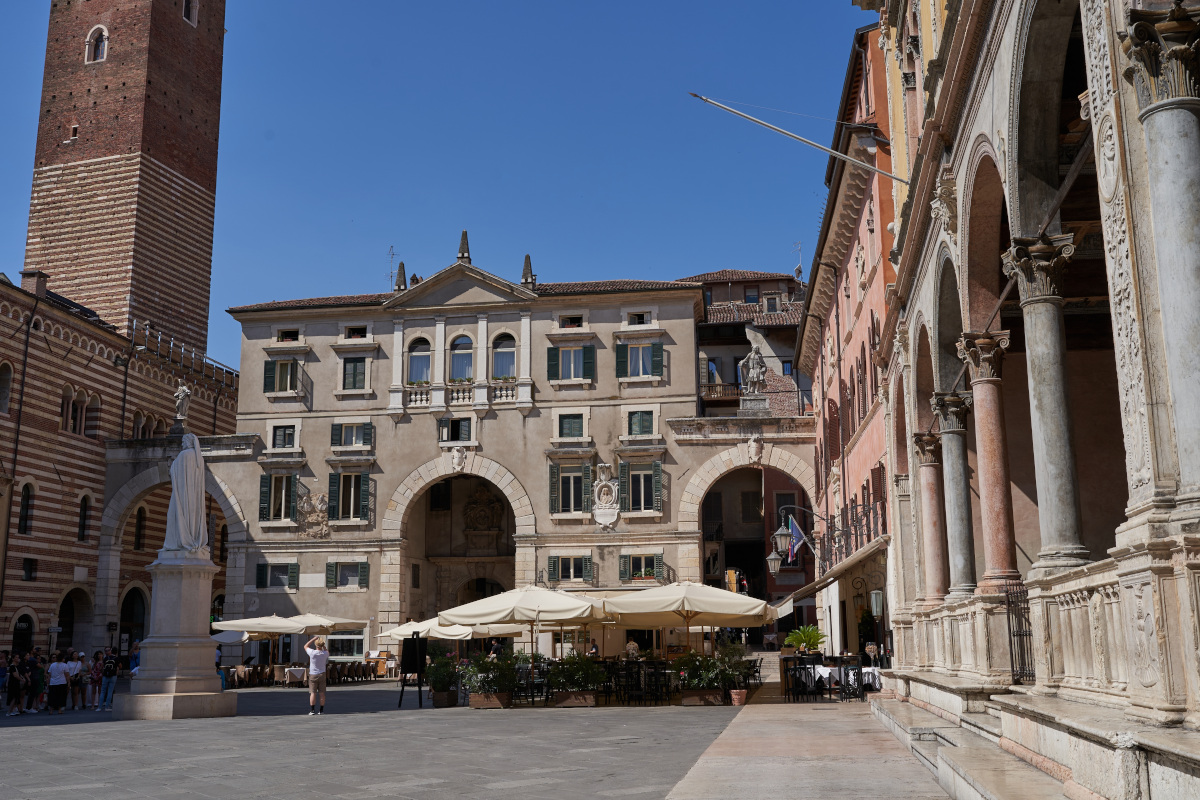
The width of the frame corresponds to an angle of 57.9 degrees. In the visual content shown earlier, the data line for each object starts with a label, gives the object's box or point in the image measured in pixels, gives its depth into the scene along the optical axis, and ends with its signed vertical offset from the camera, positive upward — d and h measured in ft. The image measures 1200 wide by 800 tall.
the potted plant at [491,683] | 70.95 -4.30
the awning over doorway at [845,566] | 68.23 +3.53
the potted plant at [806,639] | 99.91 -2.16
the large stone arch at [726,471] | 126.72 +16.64
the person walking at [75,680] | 79.36 -4.57
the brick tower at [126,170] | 156.56 +65.99
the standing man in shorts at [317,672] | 66.95 -3.36
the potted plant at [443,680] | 75.15 -4.36
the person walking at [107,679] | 81.13 -4.61
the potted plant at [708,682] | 70.33 -4.28
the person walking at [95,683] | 85.11 -5.08
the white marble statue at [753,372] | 136.77 +30.34
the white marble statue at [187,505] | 67.10 +6.86
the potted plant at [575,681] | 72.23 -4.27
